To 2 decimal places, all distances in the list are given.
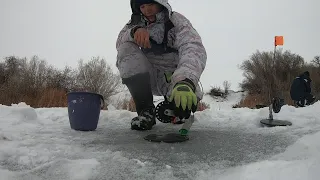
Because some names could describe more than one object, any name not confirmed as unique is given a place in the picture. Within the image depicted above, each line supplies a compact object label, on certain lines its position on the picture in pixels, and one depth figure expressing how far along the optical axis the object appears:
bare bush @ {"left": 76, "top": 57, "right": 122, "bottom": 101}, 17.86
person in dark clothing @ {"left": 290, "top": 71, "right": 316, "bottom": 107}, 6.28
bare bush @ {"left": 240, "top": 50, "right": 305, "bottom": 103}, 21.28
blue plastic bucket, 1.94
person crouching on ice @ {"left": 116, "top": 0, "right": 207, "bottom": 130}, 1.88
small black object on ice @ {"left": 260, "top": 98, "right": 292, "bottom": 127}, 2.11
